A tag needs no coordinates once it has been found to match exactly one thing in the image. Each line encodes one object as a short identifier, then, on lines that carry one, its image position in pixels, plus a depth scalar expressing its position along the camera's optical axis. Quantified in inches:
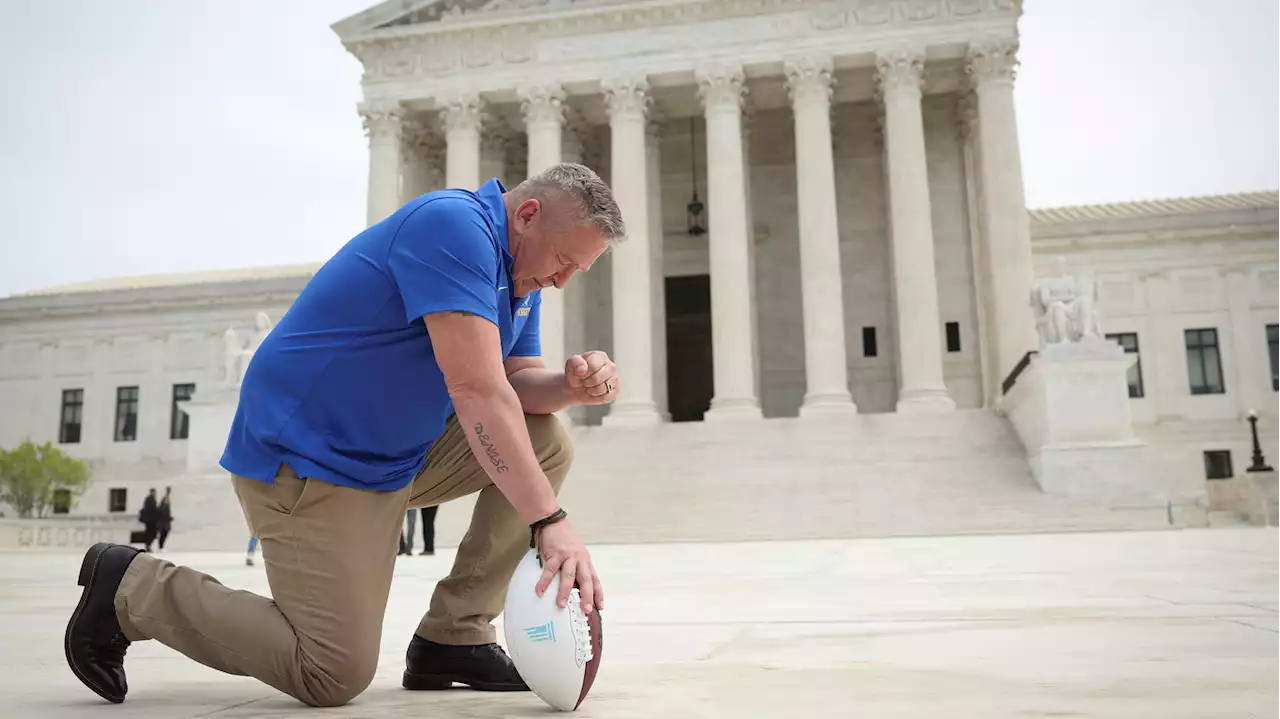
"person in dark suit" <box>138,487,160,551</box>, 903.7
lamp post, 955.0
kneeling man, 127.7
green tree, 1667.1
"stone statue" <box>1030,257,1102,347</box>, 952.3
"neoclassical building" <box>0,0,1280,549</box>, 1003.9
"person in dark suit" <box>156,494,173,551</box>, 916.0
